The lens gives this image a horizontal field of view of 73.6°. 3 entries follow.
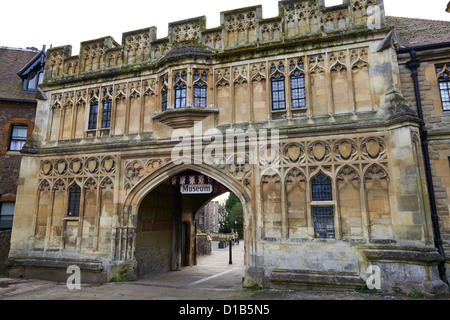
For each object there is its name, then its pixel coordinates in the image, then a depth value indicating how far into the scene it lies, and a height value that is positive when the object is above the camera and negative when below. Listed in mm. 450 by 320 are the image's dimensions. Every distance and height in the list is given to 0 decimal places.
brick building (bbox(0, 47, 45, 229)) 15422 +5325
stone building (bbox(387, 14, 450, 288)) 8977 +3520
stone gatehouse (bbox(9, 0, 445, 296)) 8852 +2579
